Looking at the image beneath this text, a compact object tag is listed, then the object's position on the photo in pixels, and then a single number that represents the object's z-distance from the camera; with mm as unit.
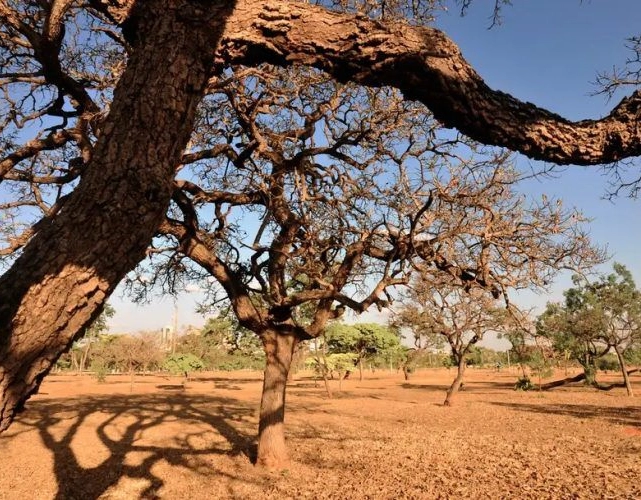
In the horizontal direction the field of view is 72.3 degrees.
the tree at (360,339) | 46750
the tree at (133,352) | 42094
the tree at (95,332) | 51678
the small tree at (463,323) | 19844
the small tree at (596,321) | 27703
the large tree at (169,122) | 1610
